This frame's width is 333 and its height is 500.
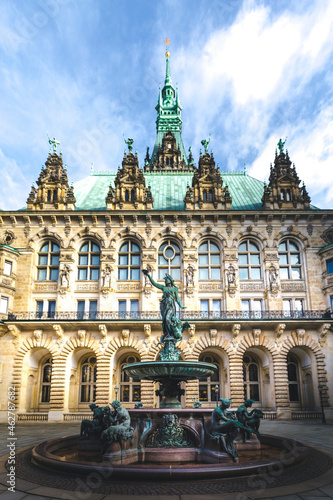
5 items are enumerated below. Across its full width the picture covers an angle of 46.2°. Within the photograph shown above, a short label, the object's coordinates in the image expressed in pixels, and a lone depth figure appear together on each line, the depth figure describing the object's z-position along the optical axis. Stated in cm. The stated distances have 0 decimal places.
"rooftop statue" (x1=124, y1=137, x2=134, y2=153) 3483
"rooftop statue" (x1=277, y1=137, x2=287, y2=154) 3500
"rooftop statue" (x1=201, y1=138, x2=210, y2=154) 3522
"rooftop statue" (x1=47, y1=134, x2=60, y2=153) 3534
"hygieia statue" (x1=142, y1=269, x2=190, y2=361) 1438
